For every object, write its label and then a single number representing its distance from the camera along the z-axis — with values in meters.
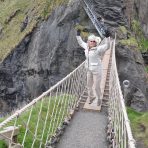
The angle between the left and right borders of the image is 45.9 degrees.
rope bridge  2.81
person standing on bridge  4.37
